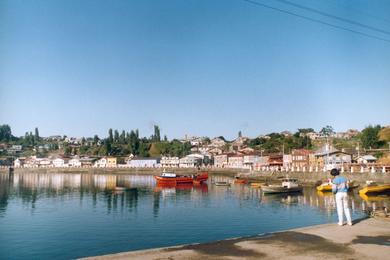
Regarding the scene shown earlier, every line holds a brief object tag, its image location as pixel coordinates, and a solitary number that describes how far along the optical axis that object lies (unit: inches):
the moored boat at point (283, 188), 2237.9
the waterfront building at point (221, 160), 6387.8
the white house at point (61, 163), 7776.6
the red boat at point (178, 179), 3353.8
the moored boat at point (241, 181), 3403.5
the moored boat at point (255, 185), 2857.8
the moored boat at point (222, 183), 3104.1
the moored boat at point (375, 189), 1925.4
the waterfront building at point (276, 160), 4802.2
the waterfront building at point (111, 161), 7214.1
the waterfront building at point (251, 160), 5322.8
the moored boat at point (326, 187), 2199.3
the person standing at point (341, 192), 584.7
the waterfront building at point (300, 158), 4301.2
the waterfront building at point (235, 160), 5883.9
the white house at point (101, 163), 7242.1
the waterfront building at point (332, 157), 3774.6
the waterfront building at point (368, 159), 3528.5
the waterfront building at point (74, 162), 7611.2
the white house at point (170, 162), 6662.4
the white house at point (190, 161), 6530.5
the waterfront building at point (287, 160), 4457.7
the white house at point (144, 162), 6731.3
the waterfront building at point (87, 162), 7545.8
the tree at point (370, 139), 4749.0
